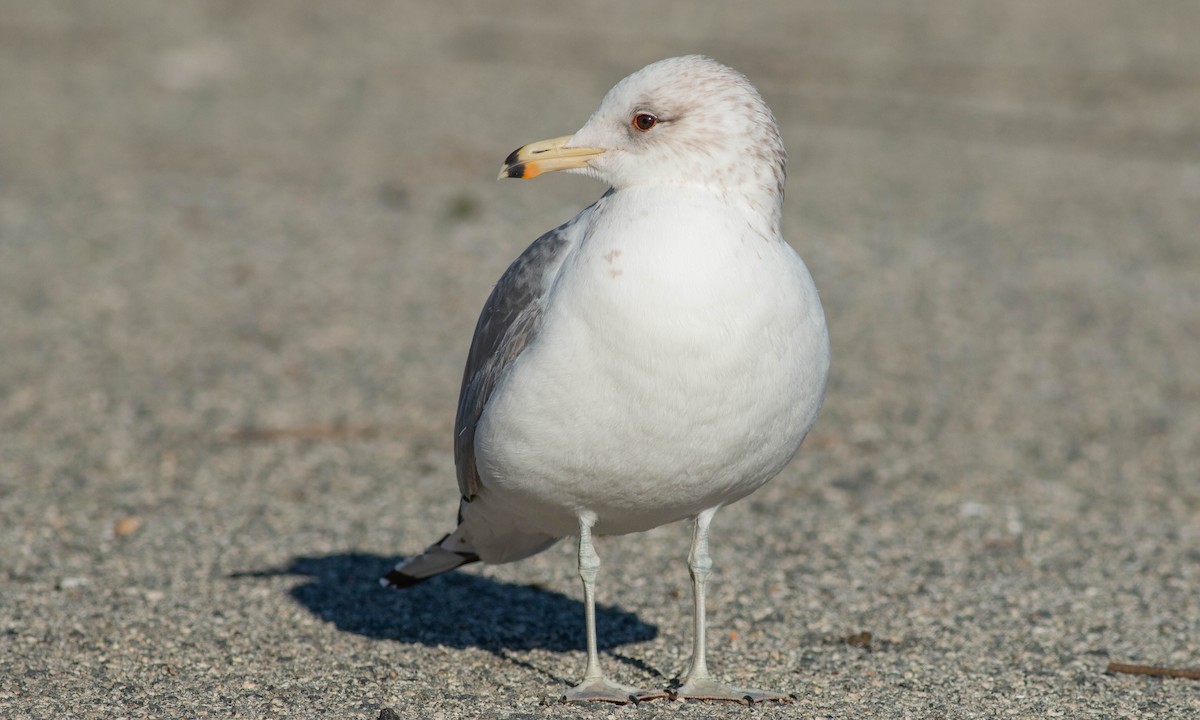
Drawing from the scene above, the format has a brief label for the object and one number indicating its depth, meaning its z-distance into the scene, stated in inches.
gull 308.7
